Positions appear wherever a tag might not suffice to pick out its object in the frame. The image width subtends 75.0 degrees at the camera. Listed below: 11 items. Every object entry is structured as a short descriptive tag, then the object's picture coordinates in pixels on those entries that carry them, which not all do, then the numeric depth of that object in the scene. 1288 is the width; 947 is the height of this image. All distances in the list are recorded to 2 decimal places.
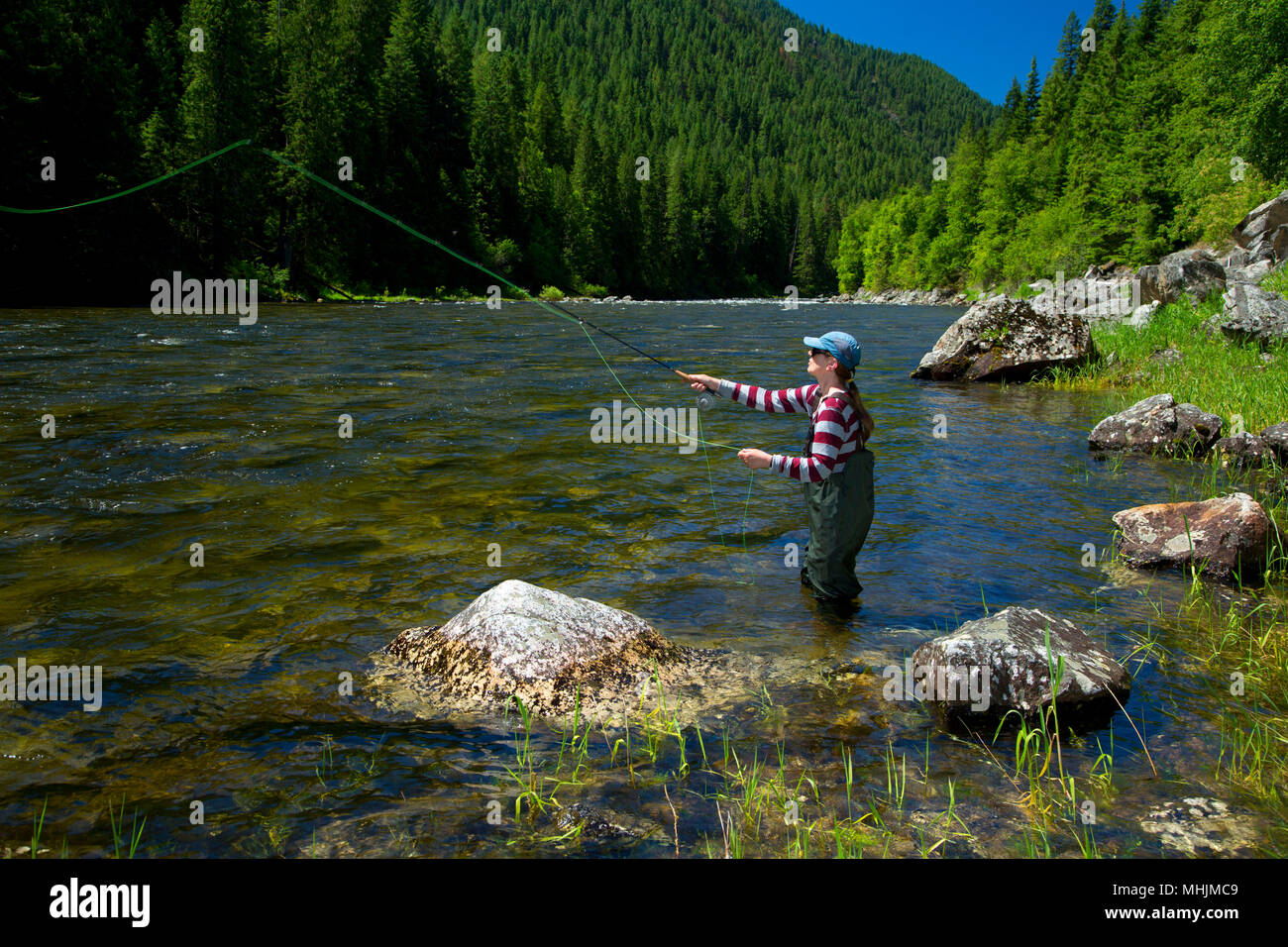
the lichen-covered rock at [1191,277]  21.55
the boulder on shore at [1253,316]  14.45
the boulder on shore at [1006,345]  18.97
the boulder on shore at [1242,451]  10.46
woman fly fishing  6.14
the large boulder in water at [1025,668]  4.70
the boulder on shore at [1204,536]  6.88
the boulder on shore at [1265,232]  28.75
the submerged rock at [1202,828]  3.63
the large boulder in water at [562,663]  4.92
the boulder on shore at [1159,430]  11.36
